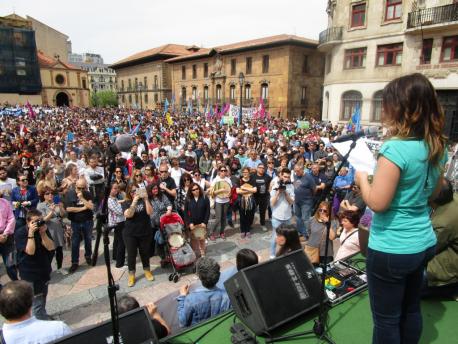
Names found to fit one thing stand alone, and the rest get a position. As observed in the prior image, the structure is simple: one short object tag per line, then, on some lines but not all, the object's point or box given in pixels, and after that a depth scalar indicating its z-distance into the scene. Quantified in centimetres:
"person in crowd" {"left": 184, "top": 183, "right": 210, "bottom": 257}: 620
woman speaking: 154
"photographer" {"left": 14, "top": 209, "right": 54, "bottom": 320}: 402
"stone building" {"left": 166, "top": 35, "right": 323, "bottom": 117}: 3619
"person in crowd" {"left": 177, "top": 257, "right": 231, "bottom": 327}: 302
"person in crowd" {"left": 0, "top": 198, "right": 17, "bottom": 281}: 486
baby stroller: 544
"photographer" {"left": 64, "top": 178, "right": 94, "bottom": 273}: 577
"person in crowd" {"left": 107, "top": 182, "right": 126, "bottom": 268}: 562
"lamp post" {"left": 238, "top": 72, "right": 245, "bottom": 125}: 1992
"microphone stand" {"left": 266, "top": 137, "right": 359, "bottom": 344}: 226
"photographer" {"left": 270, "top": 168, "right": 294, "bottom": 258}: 618
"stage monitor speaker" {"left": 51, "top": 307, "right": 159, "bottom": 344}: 201
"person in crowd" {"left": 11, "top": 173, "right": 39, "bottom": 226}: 585
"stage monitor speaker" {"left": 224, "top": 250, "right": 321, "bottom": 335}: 231
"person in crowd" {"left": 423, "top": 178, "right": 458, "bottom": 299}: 255
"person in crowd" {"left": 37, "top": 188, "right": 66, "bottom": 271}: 502
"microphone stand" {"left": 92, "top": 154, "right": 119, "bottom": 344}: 189
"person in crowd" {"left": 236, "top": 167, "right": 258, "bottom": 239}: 718
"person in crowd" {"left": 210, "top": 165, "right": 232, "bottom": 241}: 705
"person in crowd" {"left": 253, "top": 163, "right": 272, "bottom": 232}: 744
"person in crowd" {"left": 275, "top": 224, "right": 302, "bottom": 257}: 394
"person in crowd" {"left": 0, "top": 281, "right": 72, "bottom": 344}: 252
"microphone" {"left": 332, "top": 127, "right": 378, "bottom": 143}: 209
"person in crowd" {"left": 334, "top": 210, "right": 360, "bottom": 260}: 402
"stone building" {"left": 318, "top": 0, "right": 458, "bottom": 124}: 2128
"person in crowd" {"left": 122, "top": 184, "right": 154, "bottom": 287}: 514
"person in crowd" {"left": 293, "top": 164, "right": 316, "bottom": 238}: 670
